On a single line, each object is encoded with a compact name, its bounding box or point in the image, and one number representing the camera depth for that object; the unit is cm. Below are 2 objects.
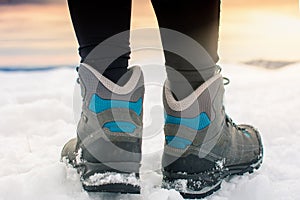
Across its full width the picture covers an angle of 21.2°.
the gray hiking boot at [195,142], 119
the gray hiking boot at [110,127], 117
